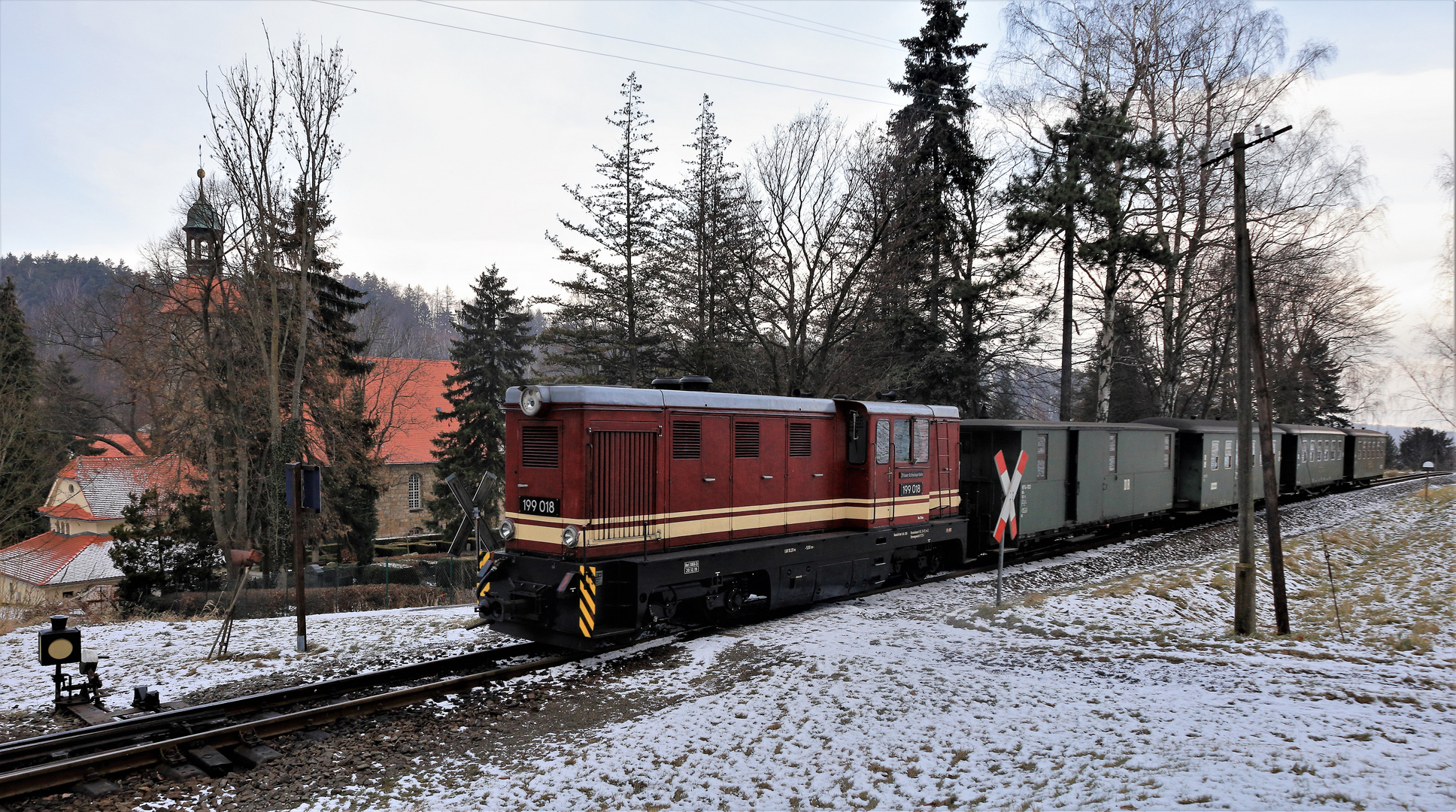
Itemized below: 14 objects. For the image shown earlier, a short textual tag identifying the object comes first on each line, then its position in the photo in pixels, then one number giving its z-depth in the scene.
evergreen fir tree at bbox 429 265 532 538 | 37.19
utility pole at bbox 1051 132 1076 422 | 26.39
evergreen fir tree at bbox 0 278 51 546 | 27.94
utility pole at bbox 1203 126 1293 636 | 10.42
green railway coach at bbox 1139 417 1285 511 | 22.44
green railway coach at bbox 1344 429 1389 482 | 34.91
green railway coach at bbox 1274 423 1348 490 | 28.16
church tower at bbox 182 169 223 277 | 24.11
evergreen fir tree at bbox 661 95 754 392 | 24.30
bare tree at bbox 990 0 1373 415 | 26.67
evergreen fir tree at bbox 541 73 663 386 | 28.31
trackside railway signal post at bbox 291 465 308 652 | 9.84
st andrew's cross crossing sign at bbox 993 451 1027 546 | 11.56
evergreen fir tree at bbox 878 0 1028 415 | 26.30
